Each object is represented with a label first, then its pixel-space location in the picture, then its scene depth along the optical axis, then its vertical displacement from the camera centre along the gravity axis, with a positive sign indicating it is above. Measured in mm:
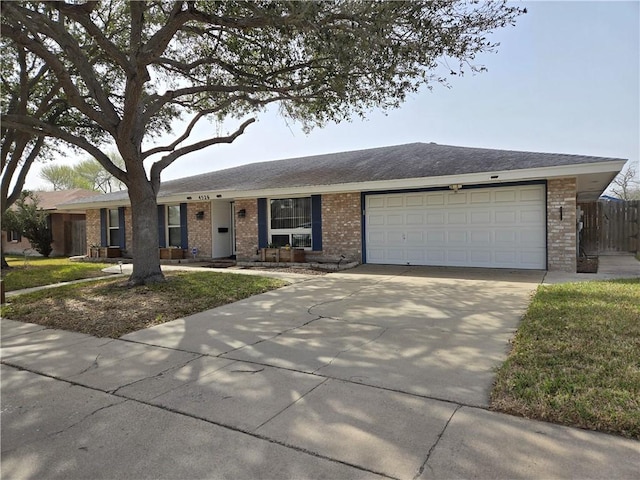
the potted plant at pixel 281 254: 12641 -841
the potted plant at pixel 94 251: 17109 -831
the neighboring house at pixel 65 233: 21359 -45
